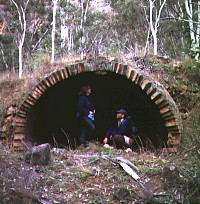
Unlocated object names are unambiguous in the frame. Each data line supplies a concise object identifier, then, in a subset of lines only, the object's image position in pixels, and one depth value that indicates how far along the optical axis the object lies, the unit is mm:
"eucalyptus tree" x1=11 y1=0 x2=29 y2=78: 19850
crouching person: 7496
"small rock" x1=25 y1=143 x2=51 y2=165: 5641
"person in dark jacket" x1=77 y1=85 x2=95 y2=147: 7750
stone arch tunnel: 7031
